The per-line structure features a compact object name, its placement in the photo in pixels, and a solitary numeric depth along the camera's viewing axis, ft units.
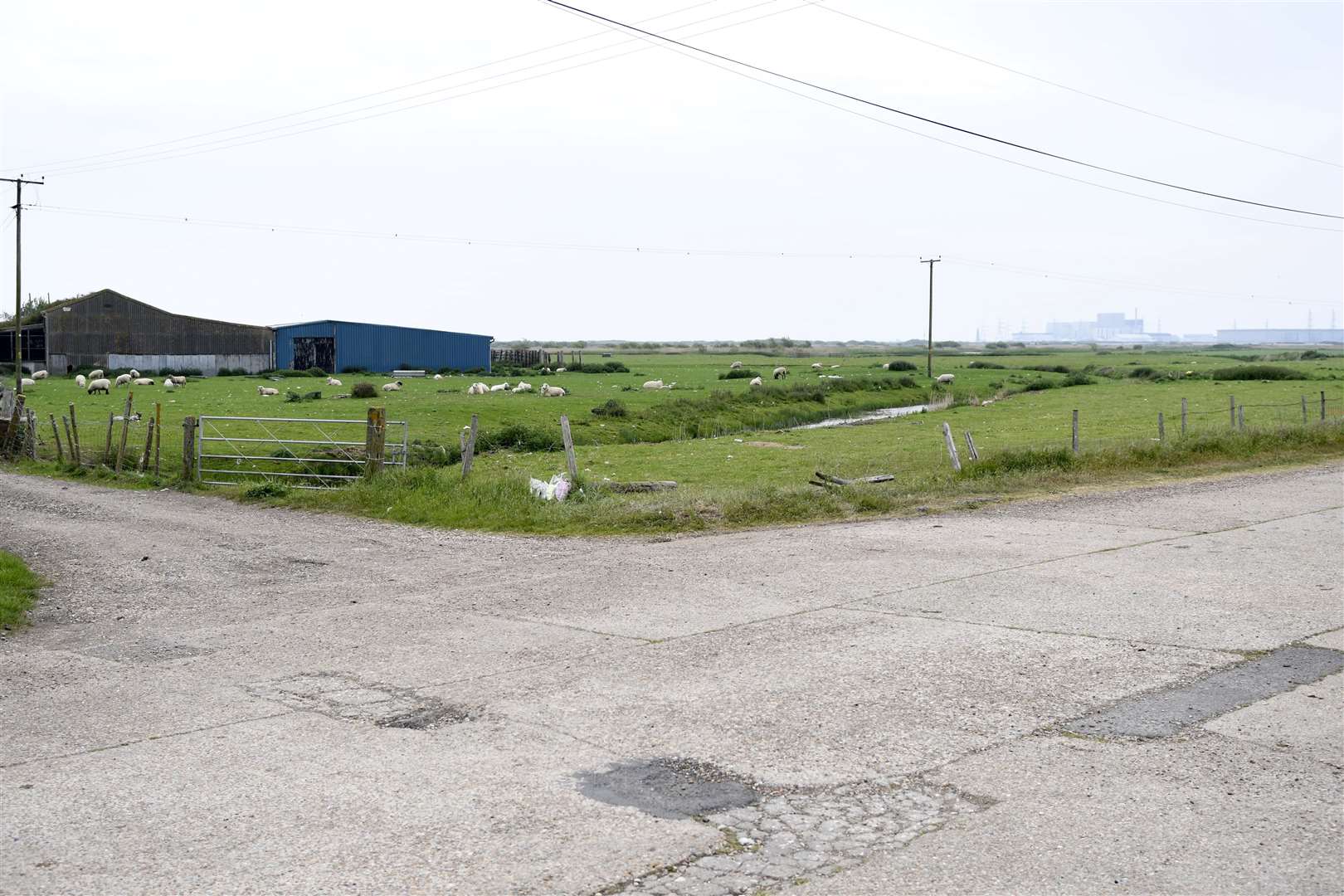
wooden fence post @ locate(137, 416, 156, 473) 92.89
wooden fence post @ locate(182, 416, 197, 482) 87.81
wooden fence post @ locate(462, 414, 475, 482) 77.97
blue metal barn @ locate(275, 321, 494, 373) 285.84
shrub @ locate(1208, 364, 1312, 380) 281.74
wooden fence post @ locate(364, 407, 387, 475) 79.82
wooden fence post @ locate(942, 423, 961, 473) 82.97
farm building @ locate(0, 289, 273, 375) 266.36
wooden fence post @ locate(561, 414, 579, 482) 74.08
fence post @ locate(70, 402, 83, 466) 101.12
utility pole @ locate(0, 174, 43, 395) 157.99
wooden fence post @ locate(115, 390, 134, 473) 93.25
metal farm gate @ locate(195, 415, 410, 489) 86.07
